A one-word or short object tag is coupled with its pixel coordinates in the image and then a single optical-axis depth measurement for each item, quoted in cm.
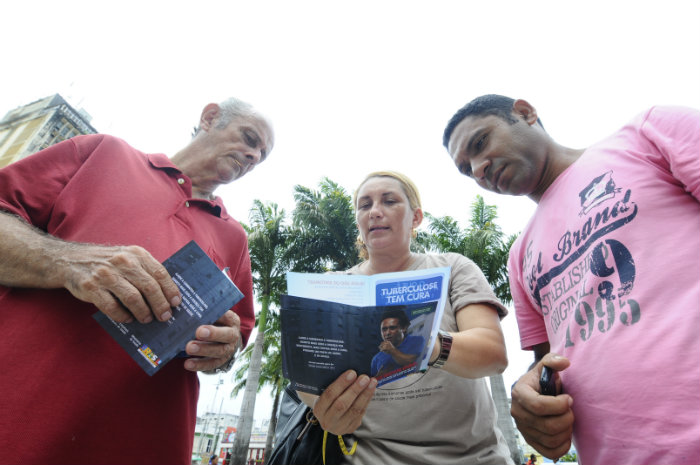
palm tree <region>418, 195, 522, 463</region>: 863
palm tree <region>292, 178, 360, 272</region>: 1066
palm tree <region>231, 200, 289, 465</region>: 1111
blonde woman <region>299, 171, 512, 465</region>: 39
